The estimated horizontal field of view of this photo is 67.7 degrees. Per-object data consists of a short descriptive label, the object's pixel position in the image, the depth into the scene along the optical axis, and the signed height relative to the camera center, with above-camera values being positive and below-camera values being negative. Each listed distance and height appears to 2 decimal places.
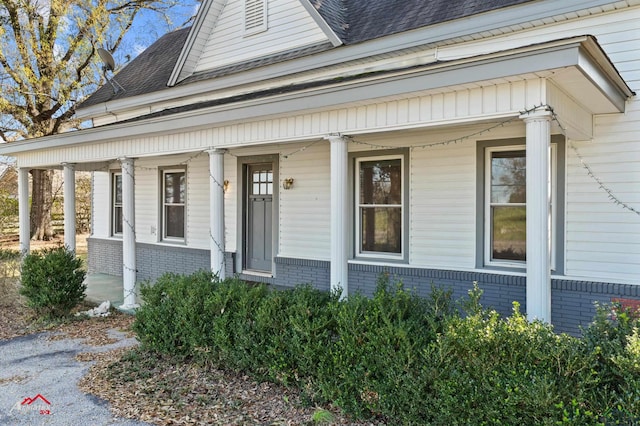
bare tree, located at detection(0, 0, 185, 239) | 17.86 +6.12
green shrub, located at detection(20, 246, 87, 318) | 8.21 -1.28
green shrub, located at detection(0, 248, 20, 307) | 9.50 -1.37
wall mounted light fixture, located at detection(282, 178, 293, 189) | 9.40 +0.54
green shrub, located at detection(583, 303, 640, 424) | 3.00 -1.00
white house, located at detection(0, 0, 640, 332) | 5.00 +0.98
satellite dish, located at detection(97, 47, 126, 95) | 11.73 +3.76
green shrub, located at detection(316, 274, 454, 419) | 3.89 -1.20
